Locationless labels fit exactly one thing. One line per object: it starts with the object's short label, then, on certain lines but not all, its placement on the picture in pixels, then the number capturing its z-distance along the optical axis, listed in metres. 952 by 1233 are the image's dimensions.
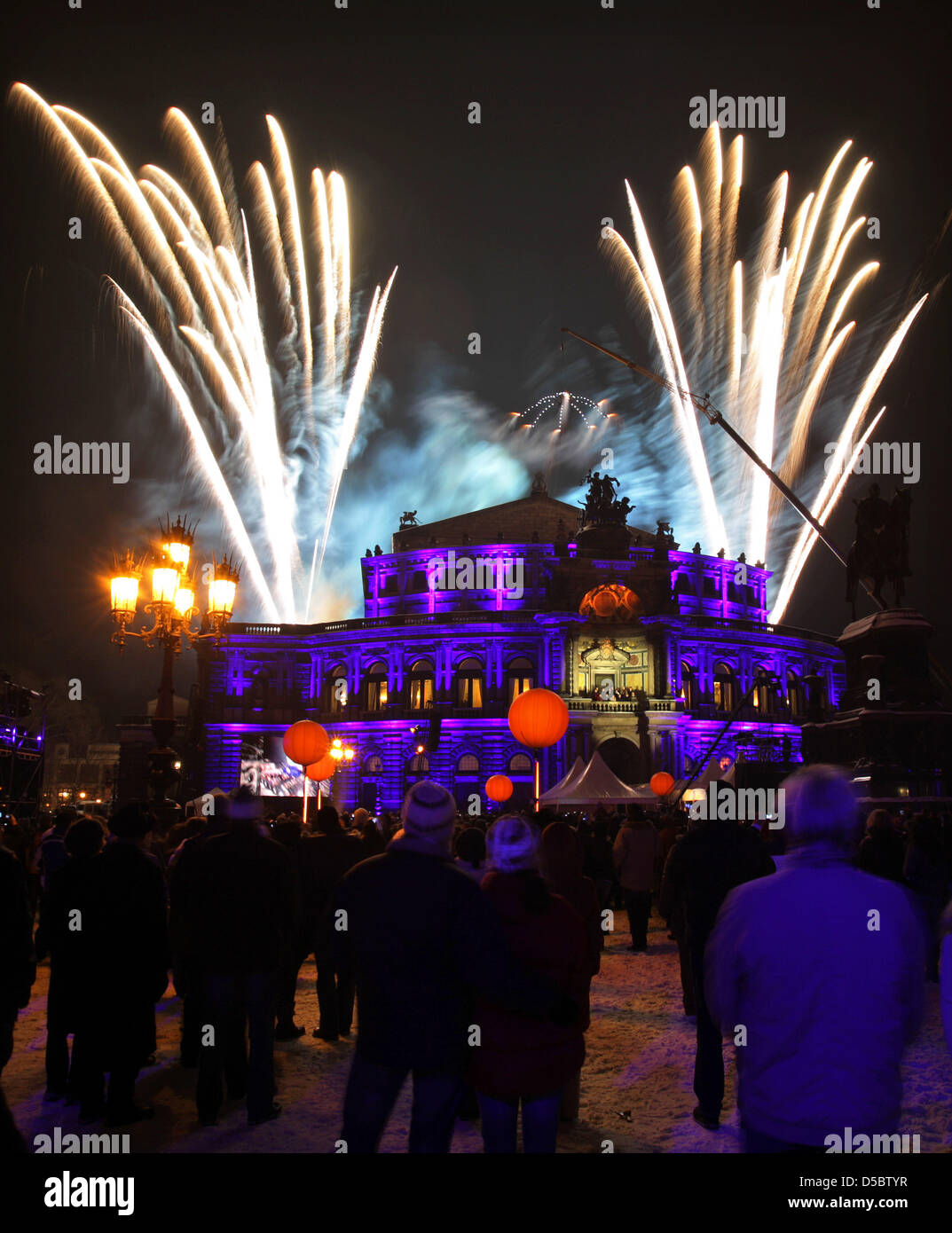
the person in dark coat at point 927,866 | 10.52
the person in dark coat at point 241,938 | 5.83
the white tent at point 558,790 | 23.31
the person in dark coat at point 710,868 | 6.70
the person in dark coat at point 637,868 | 14.05
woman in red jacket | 3.83
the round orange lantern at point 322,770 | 18.31
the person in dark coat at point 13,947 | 4.74
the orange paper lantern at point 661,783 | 26.81
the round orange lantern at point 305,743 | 14.99
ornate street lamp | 14.16
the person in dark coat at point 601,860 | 14.07
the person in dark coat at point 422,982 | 3.68
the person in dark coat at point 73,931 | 5.92
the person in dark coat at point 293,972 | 8.39
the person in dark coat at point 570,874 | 5.63
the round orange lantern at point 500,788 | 21.72
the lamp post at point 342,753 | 47.09
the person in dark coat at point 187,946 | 6.28
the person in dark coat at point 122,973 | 5.86
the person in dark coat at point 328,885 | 8.41
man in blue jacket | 3.11
